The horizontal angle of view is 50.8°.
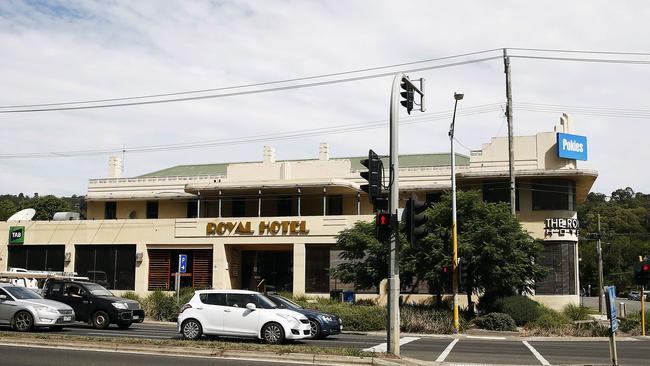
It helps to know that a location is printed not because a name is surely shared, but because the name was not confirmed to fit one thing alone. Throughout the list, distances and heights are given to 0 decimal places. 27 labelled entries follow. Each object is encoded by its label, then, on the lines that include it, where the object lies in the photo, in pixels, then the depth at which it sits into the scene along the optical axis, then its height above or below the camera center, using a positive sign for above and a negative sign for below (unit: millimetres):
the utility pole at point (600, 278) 48225 -1276
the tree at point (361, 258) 34688 +102
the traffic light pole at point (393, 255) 15484 +117
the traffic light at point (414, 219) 15320 +917
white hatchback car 18906 -1656
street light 27969 +1144
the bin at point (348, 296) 38594 -2042
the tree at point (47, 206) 82062 +6545
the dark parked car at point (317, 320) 21172 -1928
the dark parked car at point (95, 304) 24344 -1623
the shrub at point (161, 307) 31203 -2236
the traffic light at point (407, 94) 17453 +4219
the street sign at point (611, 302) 15575 -933
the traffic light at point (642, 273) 27141 -450
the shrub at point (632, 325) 29500 -2777
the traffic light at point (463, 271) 27969 -456
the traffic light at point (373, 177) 15531 +1886
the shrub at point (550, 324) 28188 -2709
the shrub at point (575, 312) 34750 -2632
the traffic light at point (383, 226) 15484 +769
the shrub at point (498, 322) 29688 -2672
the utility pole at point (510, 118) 35188 +7563
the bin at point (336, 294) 39625 -1978
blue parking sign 34469 -210
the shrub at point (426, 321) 27797 -2499
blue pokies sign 39406 +6640
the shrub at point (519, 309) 30641 -2152
